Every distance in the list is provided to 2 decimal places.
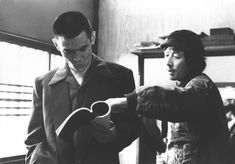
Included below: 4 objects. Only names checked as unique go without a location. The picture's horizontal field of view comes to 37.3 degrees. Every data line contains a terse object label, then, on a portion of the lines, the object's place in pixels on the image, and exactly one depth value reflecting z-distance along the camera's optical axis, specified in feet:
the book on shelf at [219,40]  11.95
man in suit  5.64
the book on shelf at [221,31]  12.10
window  11.02
